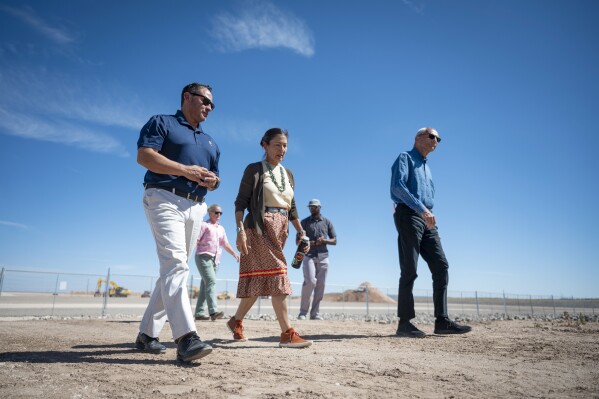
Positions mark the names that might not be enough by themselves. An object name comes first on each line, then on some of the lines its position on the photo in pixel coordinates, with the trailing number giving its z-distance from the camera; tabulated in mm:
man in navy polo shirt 2773
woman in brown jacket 3711
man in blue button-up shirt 4785
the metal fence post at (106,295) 11138
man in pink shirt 7512
